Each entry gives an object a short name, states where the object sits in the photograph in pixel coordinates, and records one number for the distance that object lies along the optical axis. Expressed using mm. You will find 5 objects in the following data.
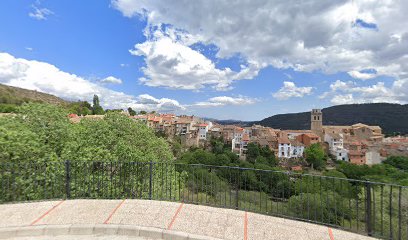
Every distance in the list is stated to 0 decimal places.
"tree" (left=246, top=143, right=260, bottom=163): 70056
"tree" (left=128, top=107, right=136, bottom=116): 112062
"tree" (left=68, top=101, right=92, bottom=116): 90562
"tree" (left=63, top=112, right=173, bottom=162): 10605
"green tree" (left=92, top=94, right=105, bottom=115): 96350
